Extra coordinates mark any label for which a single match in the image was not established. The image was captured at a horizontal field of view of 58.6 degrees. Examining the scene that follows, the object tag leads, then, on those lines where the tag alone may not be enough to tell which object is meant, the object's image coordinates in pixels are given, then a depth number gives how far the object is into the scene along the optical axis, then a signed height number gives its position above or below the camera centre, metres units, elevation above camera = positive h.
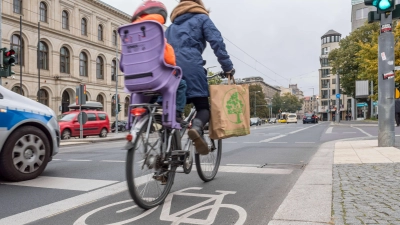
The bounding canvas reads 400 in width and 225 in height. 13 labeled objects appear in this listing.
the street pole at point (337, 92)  44.26 +2.44
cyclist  3.63 +0.68
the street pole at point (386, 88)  8.80 +0.59
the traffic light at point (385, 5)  8.23 +2.46
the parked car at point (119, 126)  38.09 -1.33
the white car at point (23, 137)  4.50 -0.31
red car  19.88 -0.63
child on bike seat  3.32 +0.90
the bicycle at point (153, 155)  2.96 -0.39
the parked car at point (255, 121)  61.28 -1.49
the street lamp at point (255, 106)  102.84 +1.70
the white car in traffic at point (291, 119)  65.29 -1.28
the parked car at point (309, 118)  57.47 -0.99
